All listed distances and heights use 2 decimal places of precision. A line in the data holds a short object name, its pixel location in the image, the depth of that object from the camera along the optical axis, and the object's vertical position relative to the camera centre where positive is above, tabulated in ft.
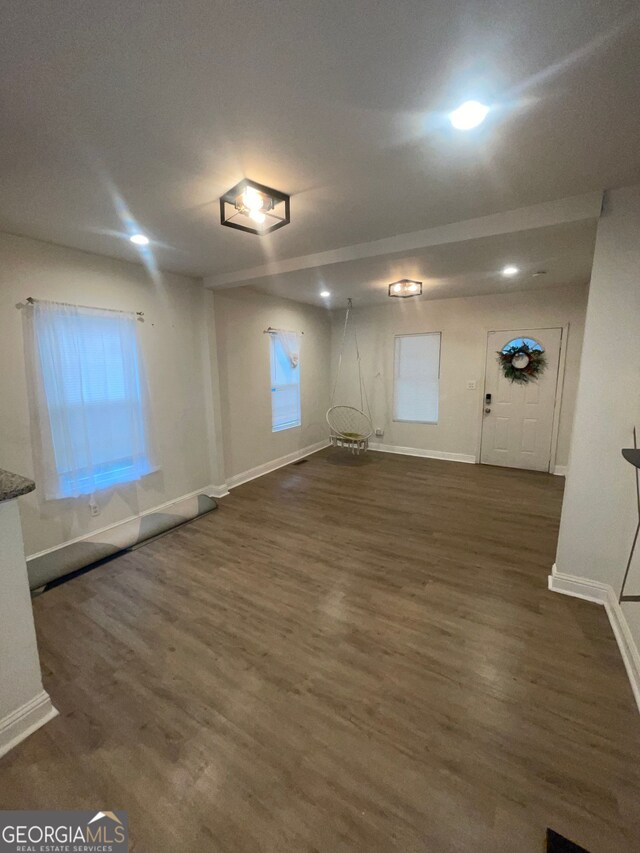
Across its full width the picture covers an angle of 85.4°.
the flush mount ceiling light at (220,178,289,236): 6.05 +3.05
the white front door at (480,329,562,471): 15.58 -1.79
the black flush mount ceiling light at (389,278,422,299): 12.90 +3.19
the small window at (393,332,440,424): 18.33 -0.27
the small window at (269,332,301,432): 16.89 -0.37
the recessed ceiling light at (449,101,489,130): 4.37 +3.33
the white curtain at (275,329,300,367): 16.85 +1.46
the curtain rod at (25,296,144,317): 8.55 +1.80
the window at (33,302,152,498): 8.95 -0.76
